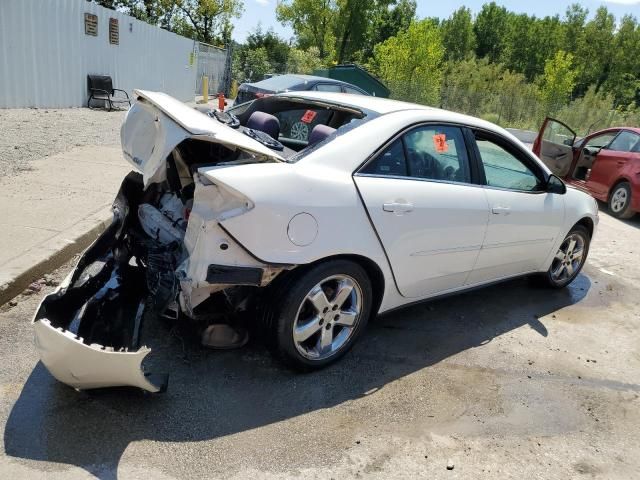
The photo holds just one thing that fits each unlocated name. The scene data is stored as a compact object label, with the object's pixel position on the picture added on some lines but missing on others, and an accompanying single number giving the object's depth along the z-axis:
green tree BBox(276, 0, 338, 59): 43.25
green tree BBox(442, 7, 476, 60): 56.53
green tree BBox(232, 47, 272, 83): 29.08
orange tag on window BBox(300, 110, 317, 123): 4.19
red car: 8.84
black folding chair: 14.29
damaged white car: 2.80
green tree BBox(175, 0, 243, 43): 39.31
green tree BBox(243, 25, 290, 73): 39.50
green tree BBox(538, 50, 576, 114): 29.25
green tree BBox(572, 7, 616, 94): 43.69
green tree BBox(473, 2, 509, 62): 61.62
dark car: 11.98
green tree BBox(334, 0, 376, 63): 42.50
